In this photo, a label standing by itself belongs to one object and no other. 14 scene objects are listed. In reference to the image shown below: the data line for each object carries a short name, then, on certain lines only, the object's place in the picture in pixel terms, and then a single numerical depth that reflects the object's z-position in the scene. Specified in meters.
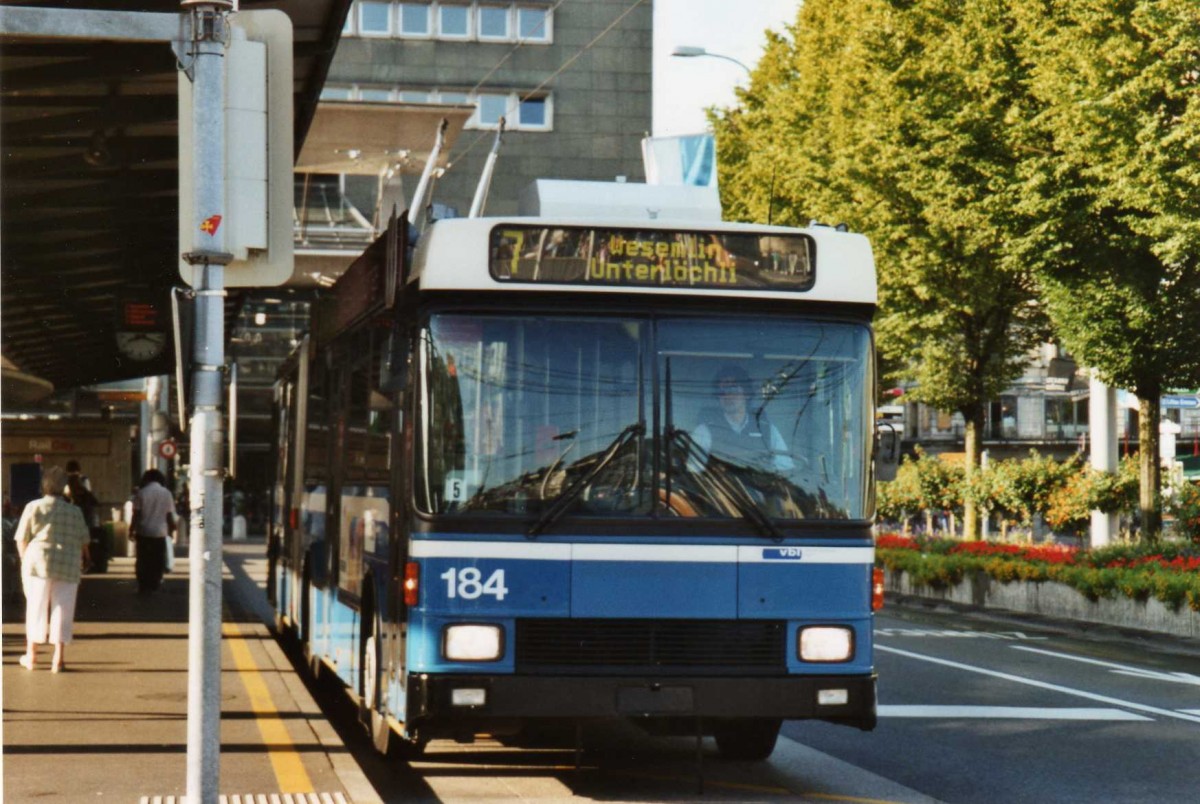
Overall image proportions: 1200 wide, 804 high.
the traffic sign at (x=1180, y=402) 41.97
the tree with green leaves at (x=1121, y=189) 22.22
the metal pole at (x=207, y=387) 7.70
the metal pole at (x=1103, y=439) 30.19
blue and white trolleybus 9.18
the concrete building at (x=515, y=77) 72.12
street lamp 37.78
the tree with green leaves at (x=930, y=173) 27.16
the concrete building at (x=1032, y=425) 89.69
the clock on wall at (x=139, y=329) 25.58
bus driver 9.37
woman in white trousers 16.22
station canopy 13.91
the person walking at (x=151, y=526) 26.70
